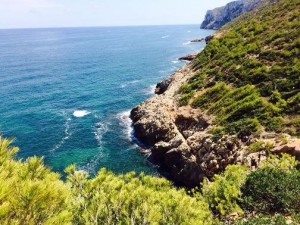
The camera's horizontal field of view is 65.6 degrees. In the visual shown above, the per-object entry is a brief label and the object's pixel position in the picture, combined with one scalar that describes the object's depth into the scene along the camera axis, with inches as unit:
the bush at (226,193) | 612.3
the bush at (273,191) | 585.4
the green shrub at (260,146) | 939.4
